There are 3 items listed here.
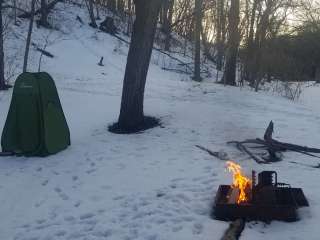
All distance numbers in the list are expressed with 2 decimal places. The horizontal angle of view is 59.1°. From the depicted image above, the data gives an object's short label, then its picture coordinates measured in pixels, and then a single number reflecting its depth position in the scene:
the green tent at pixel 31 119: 4.98
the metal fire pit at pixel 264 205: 3.25
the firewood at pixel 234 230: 3.00
